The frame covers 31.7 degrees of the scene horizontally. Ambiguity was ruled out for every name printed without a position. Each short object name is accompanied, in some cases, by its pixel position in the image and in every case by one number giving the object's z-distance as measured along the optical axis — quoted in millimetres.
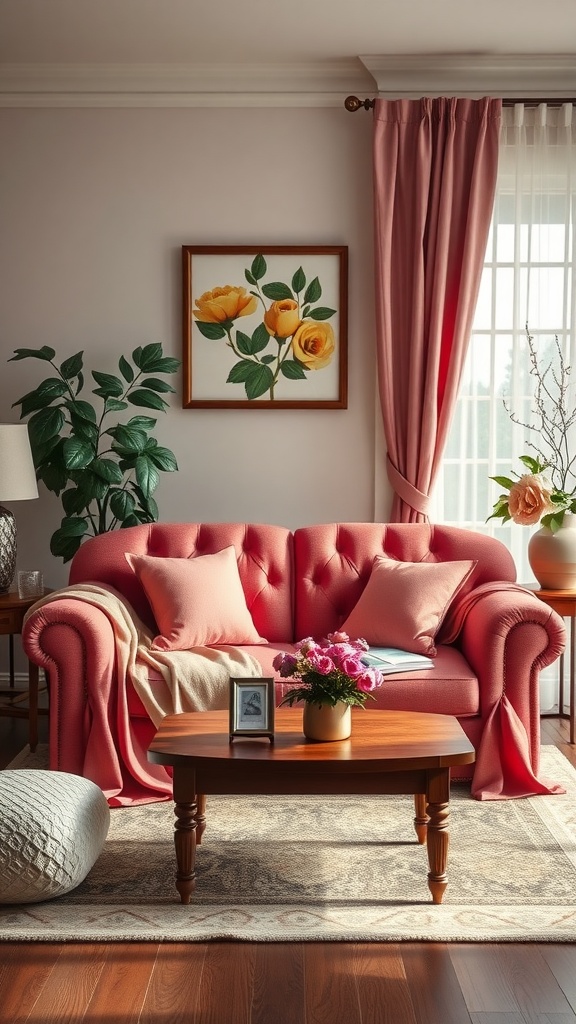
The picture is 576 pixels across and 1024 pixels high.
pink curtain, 4648
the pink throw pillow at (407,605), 3844
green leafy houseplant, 4441
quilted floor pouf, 2645
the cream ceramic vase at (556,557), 4254
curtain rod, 4672
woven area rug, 2588
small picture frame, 2824
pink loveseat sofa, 3498
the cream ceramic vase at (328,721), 2826
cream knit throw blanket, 3531
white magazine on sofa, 3616
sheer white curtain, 4773
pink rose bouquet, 2793
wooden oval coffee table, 2668
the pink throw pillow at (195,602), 3840
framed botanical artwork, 4875
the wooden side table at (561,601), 4164
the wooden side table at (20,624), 4090
